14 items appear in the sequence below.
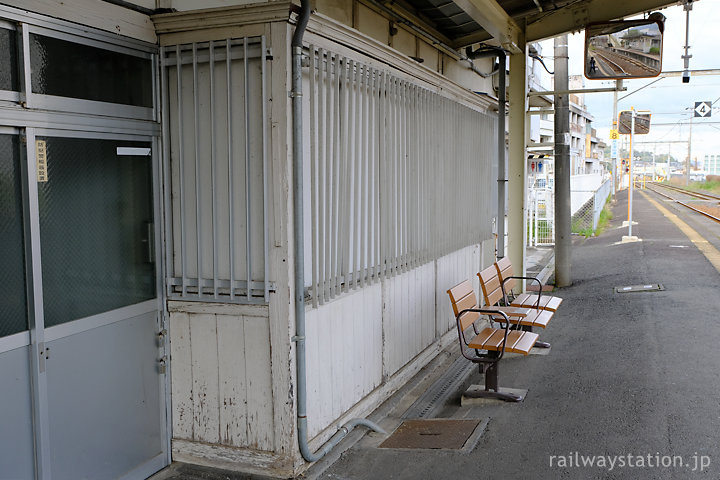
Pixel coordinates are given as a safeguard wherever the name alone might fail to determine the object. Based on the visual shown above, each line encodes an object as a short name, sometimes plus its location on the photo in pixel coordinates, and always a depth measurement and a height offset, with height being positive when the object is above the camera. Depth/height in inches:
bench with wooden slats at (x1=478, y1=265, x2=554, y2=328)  252.4 -44.2
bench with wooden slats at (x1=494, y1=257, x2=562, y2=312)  285.0 -46.0
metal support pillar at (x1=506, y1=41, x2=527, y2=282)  373.4 +19.0
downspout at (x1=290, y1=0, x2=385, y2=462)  161.2 -9.1
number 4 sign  1027.9 +125.4
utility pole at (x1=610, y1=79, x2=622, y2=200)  343.4 +58.2
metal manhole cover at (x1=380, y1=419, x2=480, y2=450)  188.4 -69.4
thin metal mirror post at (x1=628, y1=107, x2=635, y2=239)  571.6 +21.4
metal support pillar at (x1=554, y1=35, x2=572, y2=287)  430.9 +14.0
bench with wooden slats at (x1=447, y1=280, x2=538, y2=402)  219.5 -49.0
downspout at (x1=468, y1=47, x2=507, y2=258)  356.2 +31.9
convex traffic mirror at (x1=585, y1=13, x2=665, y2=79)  308.2 +66.9
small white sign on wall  138.1 +8.3
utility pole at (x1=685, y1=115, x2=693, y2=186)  2280.0 +107.5
